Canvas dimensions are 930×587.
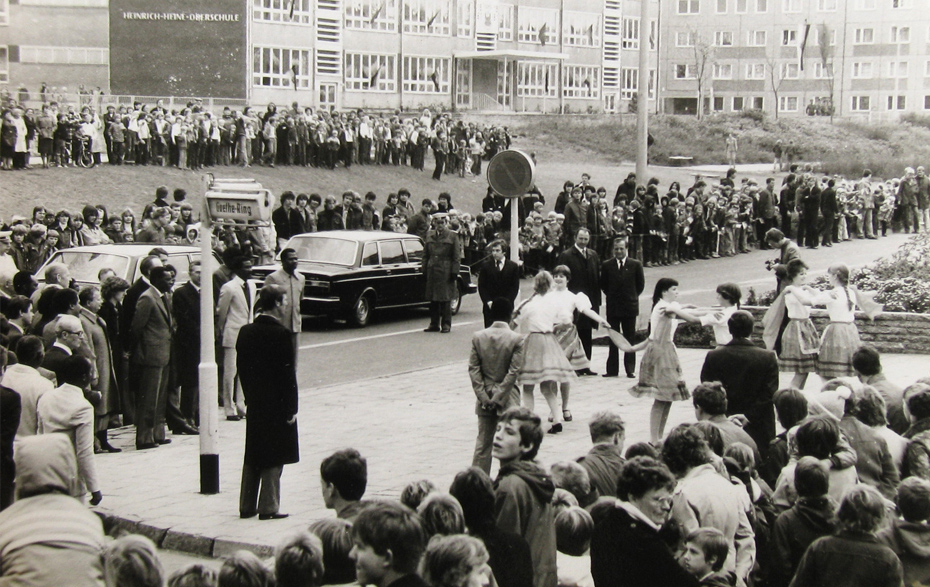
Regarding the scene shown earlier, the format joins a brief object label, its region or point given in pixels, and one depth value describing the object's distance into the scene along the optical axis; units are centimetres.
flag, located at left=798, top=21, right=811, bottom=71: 7312
